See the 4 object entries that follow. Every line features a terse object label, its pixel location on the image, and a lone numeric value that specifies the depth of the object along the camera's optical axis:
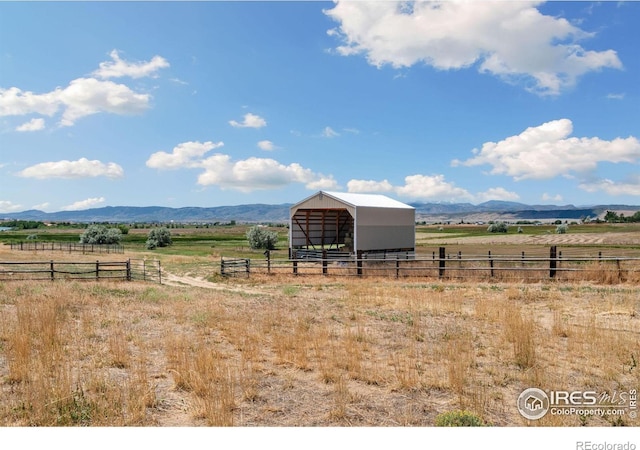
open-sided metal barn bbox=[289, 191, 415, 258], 28.42
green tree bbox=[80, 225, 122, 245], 74.38
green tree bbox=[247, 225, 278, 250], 61.06
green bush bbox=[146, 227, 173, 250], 70.81
